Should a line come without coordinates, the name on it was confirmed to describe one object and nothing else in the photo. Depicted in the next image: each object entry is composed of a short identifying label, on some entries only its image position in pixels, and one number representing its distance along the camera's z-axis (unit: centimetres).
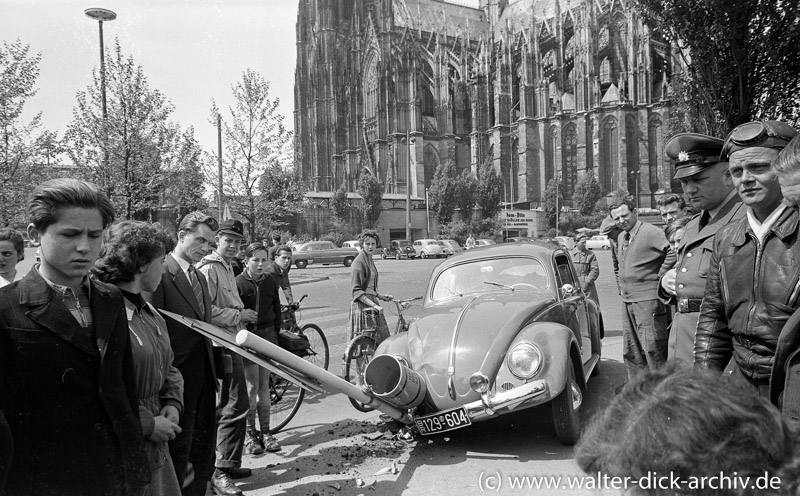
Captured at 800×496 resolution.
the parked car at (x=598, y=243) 4325
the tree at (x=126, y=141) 1308
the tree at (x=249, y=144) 1844
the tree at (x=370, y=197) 5050
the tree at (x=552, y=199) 5144
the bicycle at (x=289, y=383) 527
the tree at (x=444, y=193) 5066
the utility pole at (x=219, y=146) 1767
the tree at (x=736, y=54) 1030
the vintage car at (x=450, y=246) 3894
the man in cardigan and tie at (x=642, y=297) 505
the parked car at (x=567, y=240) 3756
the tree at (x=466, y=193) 5109
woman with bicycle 648
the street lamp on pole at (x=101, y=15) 1366
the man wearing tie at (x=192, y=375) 302
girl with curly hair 223
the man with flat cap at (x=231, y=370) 376
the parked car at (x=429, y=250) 3869
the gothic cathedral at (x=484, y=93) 5019
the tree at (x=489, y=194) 5166
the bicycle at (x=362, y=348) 579
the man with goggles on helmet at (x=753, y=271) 211
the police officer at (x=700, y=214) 325
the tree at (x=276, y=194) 1873
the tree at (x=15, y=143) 1127
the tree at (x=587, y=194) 4988
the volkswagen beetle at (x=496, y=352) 402
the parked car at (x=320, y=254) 3166
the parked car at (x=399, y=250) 3916
